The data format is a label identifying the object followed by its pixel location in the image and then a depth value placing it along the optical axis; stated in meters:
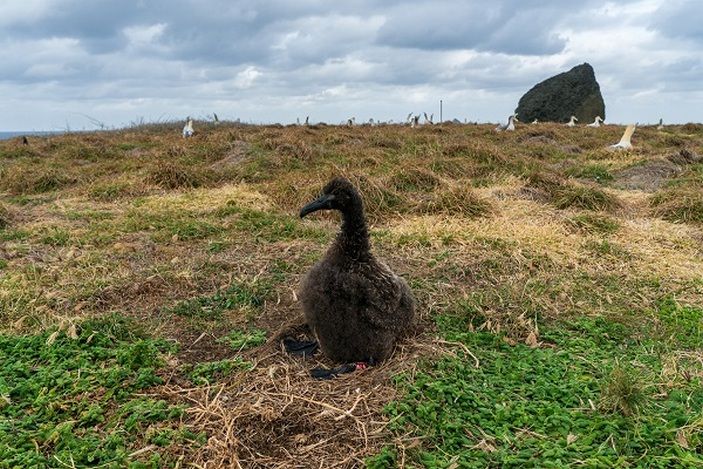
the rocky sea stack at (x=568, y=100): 43.34
